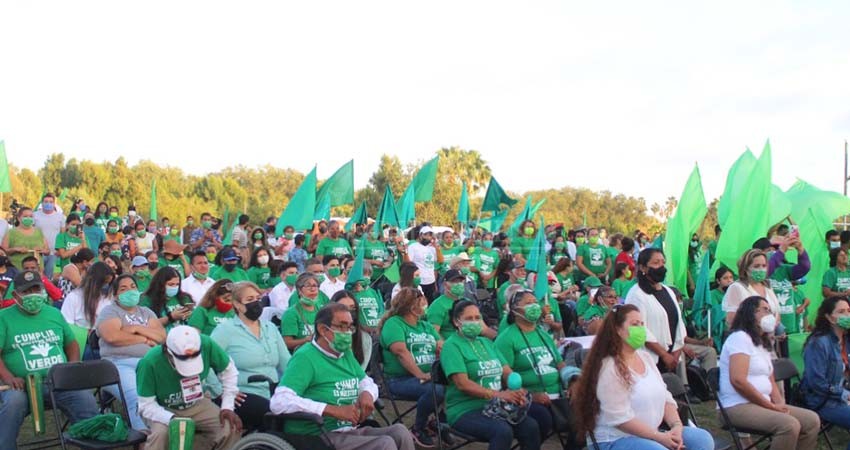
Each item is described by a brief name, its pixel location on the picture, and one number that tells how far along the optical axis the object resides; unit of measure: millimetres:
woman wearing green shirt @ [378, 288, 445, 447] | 6812
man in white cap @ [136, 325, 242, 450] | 5086
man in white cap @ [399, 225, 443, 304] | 12164
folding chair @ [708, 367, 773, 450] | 5888
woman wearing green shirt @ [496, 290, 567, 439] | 6168
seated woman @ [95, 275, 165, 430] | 6391
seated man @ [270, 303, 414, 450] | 4887
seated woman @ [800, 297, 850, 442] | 6480
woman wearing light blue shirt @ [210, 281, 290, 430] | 6070
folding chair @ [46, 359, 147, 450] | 5582
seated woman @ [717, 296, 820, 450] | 5980
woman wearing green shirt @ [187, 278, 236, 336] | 6938
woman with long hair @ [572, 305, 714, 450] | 4969
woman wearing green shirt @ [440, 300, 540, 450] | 5664
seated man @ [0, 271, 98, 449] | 5914
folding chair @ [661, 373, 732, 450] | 5844
